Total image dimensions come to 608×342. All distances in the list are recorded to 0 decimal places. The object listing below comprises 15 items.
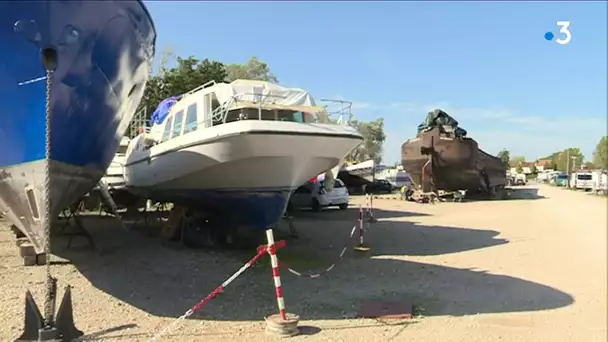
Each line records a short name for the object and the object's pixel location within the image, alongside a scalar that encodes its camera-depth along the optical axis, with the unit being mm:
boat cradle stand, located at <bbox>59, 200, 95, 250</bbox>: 10336
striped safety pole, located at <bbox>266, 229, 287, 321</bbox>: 5641
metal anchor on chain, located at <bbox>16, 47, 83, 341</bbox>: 4934
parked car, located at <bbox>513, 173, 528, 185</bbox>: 66238
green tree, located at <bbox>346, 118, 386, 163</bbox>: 70938
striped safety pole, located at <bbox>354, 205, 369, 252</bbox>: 10492
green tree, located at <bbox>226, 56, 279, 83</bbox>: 47197
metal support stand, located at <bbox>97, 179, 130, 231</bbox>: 12670
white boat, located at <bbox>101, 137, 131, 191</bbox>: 15599
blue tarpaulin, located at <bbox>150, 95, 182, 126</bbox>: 14030
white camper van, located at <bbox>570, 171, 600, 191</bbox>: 47188
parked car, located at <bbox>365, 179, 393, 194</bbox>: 40112
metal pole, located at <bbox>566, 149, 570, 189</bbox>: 73688
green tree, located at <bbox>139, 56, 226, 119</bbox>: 33938
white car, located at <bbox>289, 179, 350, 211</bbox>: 21594
